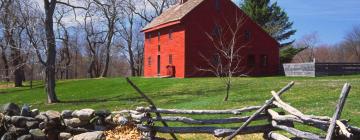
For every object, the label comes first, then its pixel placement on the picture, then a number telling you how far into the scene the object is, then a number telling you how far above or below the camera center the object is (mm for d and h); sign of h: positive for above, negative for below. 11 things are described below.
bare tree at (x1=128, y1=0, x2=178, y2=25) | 66125 +9521
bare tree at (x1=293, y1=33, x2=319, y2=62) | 91138 +3537
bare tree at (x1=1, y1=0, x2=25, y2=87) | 30562 +3977
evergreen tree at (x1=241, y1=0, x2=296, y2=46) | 54688 +6639
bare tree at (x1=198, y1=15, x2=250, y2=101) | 38344 +2563
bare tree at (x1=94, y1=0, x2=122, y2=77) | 28556 +4235
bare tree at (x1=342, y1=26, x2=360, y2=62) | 93688 +5507
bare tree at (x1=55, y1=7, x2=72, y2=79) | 62875 +2172
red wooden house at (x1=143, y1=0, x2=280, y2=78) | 37812 +2743
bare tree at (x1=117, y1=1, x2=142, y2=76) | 71131 +4106
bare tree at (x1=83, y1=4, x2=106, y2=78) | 68062 +4444
